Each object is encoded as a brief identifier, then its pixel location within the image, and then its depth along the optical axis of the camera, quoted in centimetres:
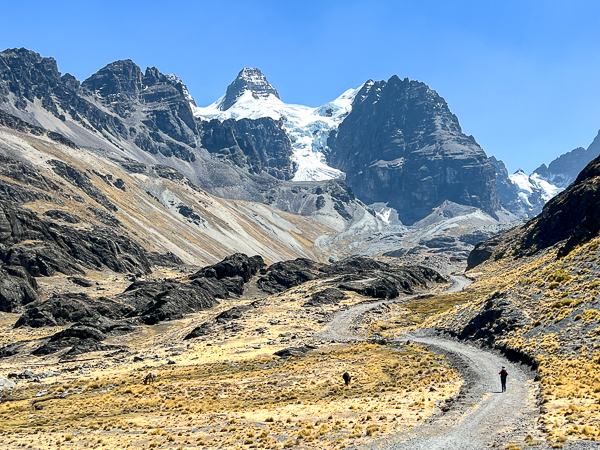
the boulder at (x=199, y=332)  8612
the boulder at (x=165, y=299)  10894
